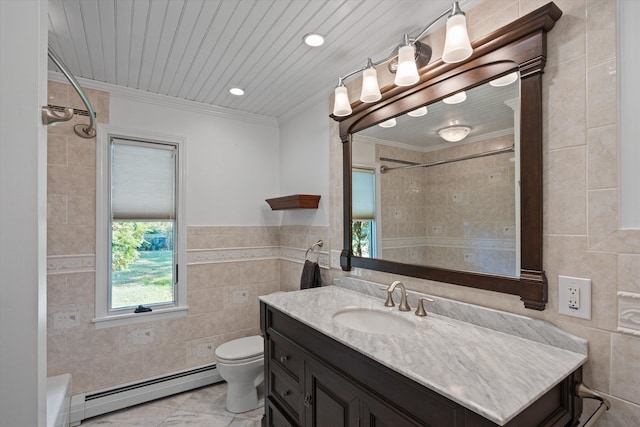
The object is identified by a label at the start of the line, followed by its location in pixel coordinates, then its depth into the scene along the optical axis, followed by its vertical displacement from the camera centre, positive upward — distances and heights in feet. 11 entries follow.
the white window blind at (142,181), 7.98 +0.94
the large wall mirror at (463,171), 4.00 +0.75
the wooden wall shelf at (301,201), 8.15 +0.39
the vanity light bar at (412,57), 4.14 +2.39
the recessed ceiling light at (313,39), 5.65 +3.27
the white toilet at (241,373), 7.38 -3.80
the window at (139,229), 7.67 -0.36
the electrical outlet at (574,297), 3.61 -0.95
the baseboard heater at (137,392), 7.11 -4.41
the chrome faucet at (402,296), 5.19 -1.35
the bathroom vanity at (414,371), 2.85 -1.65
